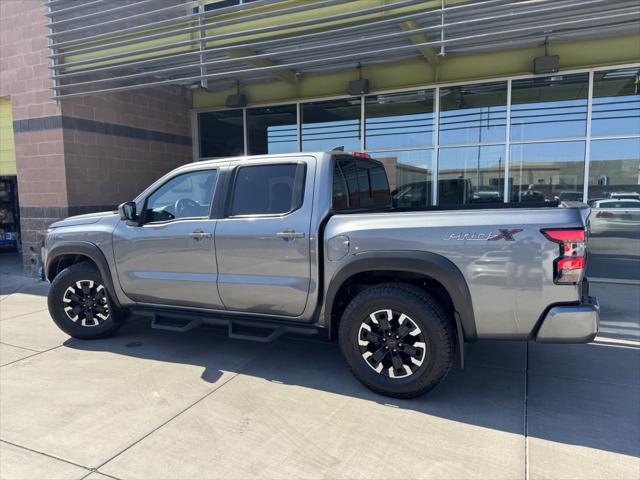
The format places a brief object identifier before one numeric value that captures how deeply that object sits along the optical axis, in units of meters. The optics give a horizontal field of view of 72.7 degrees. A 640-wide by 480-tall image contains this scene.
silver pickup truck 3.10
